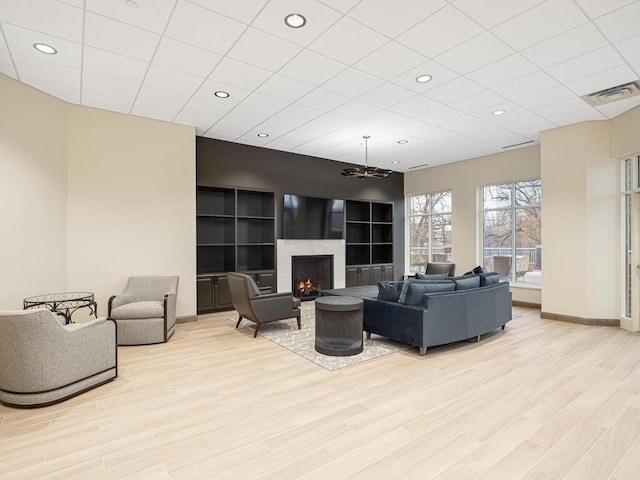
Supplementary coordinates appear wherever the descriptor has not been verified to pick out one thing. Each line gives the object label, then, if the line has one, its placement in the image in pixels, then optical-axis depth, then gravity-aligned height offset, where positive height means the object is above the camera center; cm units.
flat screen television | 747 +51
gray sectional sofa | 419 -90
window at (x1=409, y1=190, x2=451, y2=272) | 898 +32
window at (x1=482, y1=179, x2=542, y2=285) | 725 +22
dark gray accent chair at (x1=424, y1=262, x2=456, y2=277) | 758 -62
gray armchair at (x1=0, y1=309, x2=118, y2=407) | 284 -102
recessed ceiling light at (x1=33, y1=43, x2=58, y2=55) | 348 +197
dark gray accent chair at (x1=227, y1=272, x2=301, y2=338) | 493 -93
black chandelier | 592 +119
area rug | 404 -140
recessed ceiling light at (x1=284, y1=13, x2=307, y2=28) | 302 +196
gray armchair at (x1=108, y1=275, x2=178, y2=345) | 458 -105
